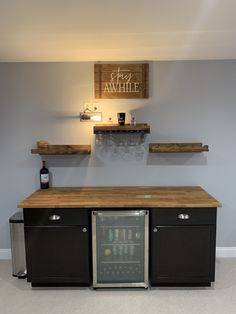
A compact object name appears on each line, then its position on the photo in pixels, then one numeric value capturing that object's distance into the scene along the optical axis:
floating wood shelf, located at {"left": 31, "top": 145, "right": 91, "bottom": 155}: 2.84
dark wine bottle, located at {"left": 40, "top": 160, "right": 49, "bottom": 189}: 2.94
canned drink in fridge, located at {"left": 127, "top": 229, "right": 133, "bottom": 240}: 2.47
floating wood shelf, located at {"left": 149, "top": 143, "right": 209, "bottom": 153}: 2.86
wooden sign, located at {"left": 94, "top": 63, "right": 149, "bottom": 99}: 2.90
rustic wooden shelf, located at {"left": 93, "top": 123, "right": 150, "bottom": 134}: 2.68
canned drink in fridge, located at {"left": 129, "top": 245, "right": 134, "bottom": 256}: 2.48
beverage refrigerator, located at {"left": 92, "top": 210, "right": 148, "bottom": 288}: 2.46
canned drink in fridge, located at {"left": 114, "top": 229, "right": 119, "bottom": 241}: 2.48
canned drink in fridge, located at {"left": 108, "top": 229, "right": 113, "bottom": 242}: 2.47
